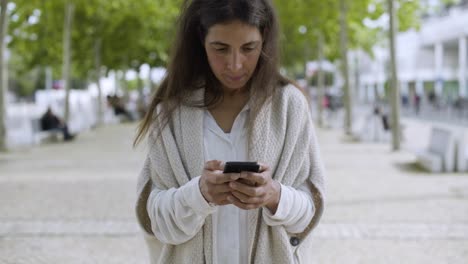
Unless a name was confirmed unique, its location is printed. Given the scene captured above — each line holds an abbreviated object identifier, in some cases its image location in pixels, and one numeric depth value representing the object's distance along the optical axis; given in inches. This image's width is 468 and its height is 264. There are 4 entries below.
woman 83.4
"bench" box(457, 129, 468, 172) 506.6
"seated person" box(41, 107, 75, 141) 927.0
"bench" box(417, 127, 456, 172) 509.7
